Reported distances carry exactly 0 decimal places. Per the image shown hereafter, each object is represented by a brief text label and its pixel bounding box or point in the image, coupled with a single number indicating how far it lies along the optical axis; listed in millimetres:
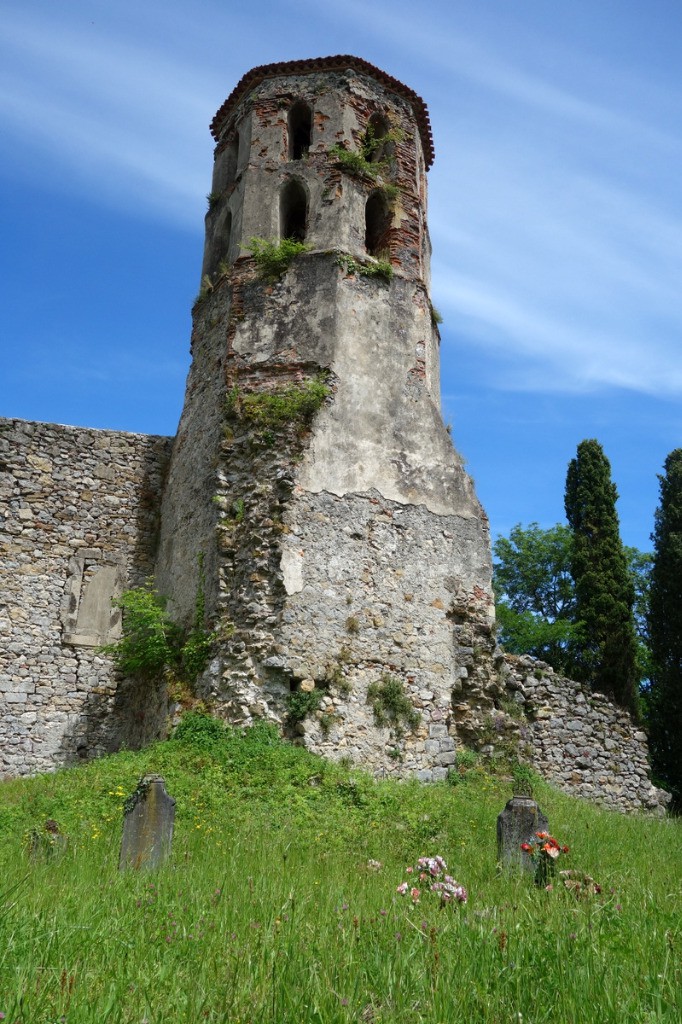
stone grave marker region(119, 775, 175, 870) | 6613
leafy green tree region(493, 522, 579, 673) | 29533
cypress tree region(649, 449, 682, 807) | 20297
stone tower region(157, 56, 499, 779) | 11078
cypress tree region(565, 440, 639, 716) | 21336
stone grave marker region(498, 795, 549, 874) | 6656
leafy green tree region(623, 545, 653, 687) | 26891
